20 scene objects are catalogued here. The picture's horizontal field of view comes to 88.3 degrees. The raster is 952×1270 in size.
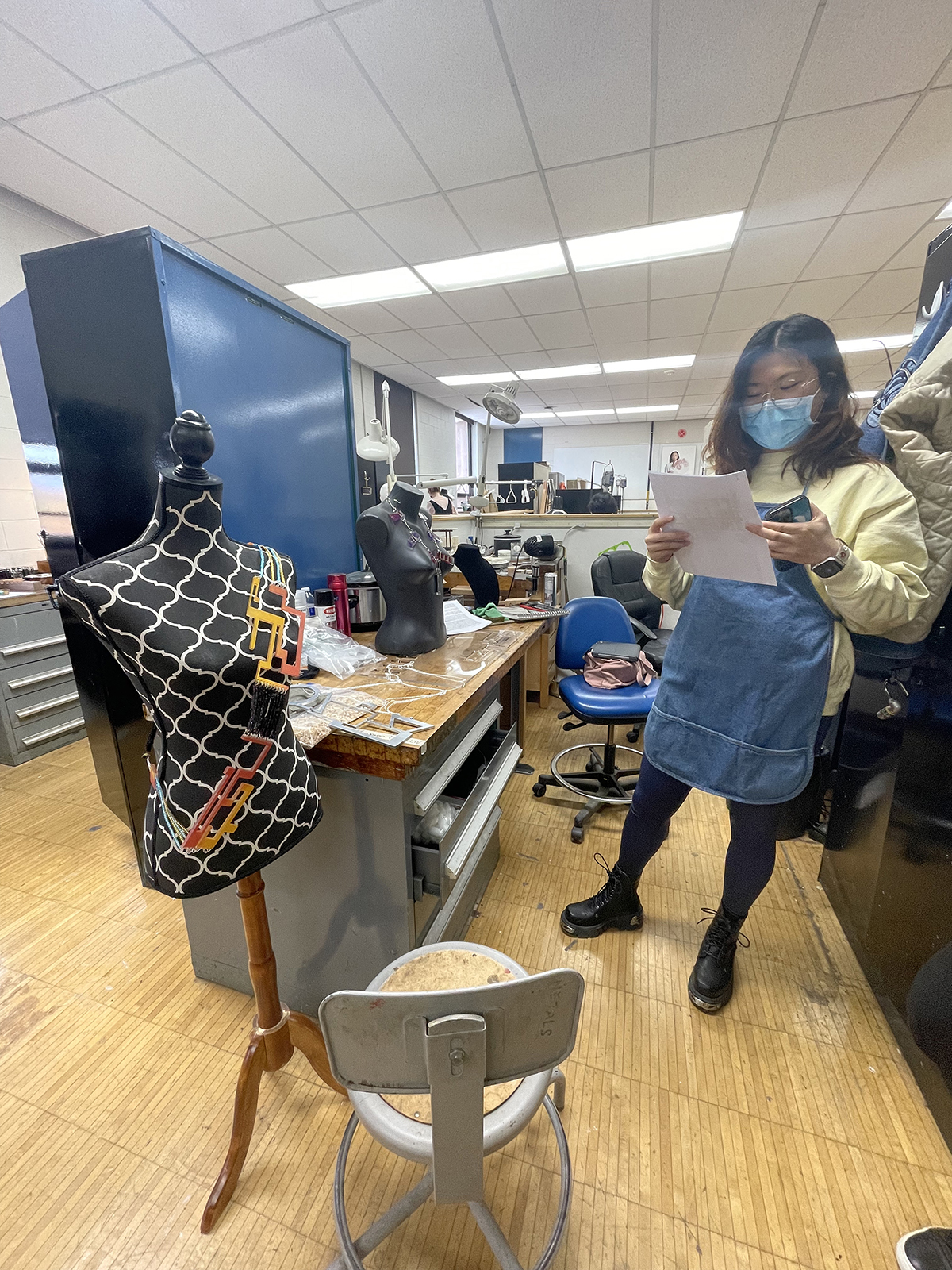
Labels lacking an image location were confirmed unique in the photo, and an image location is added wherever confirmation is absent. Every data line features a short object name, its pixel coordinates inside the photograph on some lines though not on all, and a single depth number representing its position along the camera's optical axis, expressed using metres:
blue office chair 2.00
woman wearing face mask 0.90
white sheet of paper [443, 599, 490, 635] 1.46
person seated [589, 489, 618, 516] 3.82
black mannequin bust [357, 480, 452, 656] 1.17
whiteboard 9.25
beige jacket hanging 0.87
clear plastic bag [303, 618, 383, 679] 1.13
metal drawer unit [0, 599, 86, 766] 2.42
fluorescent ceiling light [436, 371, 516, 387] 5.87
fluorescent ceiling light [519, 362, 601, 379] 5.61
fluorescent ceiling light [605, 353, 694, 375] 5.35
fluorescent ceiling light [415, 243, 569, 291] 3.19
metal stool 0.48
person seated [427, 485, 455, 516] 3.87
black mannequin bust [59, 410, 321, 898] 0.60
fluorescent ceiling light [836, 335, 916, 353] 4.59
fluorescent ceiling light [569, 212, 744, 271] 2.89
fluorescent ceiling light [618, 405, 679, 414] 7.78
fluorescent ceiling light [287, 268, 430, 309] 3.48
